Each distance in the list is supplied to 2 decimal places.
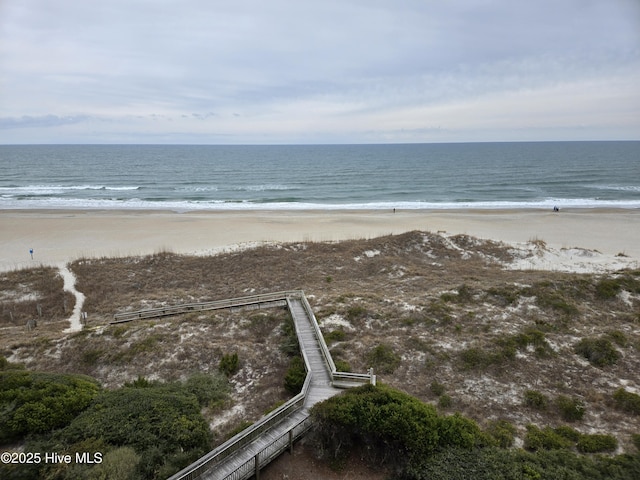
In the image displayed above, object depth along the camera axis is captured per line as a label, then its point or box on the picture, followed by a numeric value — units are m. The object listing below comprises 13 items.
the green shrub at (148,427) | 10.02
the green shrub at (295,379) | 14.05
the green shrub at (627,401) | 13.16
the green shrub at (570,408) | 12.87
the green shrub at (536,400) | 13.44
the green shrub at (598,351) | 15.74
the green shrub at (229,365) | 15.46
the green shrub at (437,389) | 14.14
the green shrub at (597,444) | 11.24
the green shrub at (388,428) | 10.41
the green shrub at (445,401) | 13.48
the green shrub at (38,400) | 10.88
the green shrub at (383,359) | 15.68
